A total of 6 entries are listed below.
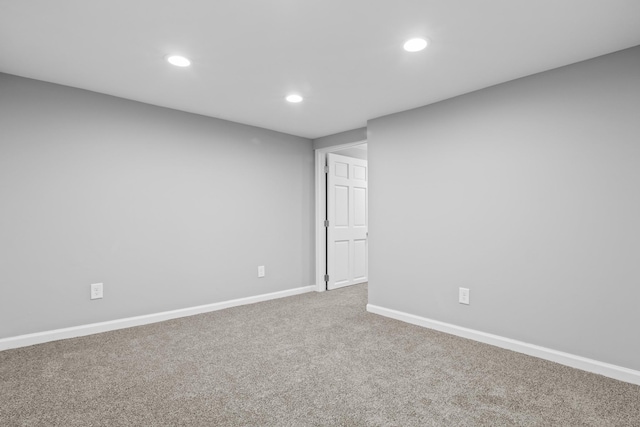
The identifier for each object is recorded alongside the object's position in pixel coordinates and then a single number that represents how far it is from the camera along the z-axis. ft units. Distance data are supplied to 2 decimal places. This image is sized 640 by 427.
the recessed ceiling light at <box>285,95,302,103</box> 10.09
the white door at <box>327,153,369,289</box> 15.64
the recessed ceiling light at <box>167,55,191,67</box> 7.56
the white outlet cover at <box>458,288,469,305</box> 9.60
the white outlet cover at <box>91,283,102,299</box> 9.71
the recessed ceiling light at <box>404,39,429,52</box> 6.84
